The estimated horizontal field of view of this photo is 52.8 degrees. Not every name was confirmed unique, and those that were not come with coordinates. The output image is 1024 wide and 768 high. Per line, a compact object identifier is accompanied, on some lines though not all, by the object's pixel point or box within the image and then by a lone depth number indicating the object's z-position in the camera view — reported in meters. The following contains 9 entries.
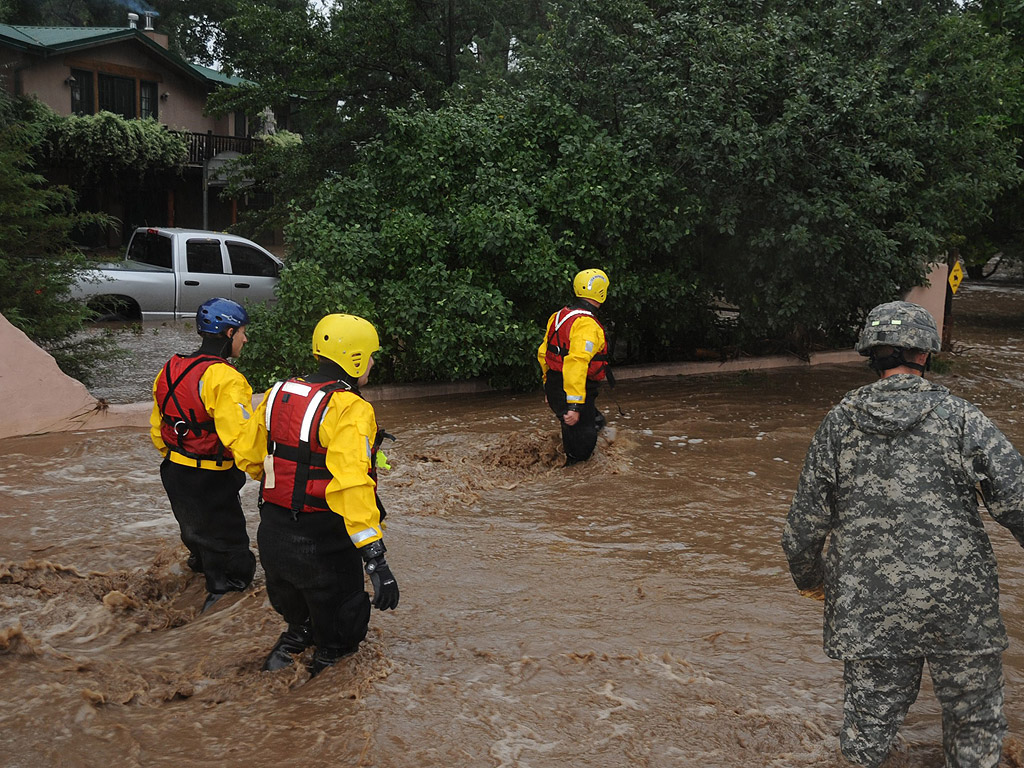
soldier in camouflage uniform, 3.62
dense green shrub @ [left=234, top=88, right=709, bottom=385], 11.19
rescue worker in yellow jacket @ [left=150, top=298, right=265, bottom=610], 5.26
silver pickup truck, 15.42
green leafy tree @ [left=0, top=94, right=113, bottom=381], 9.95
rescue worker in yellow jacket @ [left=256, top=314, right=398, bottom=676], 4.23
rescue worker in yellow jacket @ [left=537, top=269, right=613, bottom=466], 7.98
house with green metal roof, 24.95
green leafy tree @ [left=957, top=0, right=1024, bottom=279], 17.09
